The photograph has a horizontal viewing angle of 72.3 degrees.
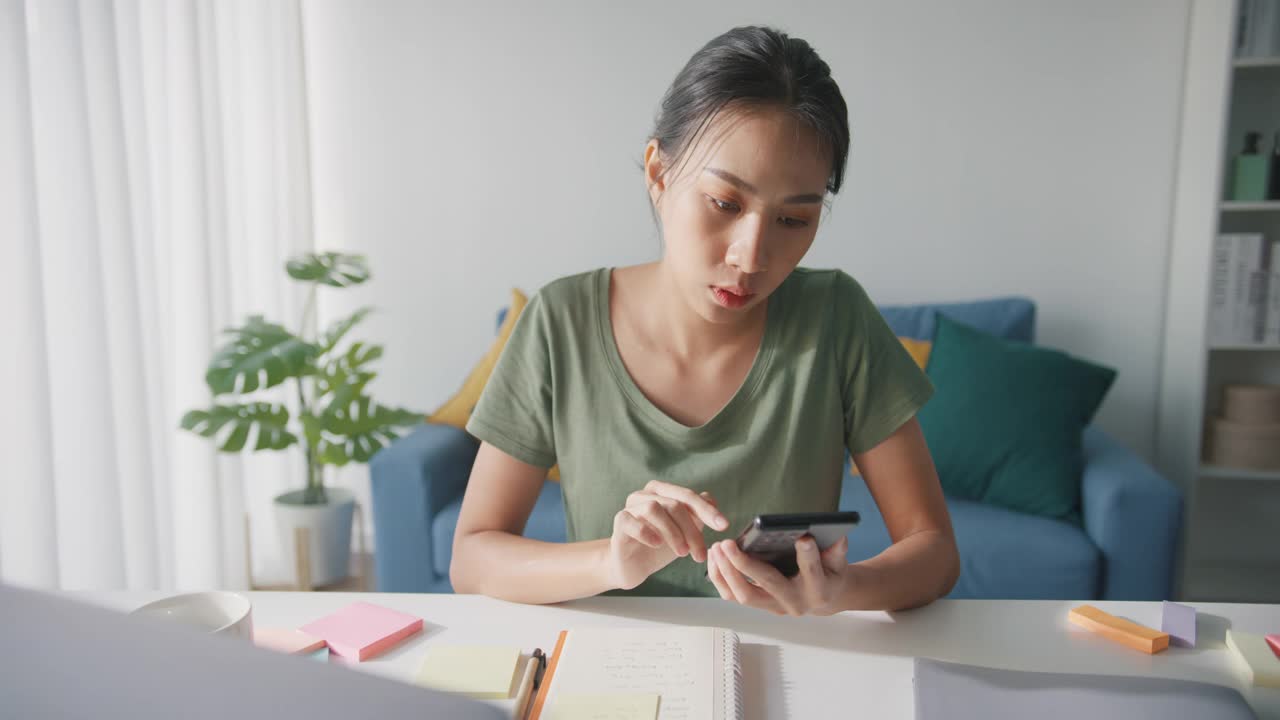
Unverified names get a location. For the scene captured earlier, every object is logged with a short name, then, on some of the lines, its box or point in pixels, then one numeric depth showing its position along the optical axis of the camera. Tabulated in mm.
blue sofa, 1838
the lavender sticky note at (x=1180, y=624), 799
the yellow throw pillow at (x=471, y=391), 2355
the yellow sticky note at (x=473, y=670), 701
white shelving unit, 2502
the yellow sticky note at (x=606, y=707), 646
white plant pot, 2395
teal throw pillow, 2043
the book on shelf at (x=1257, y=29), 2436
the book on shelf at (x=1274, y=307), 2502
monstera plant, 2092
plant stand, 2363
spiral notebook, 665
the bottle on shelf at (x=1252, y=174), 2475
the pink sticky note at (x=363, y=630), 778
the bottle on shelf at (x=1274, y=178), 2482
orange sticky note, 792
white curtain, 1633
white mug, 650
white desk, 709
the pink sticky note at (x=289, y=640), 783
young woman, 918
